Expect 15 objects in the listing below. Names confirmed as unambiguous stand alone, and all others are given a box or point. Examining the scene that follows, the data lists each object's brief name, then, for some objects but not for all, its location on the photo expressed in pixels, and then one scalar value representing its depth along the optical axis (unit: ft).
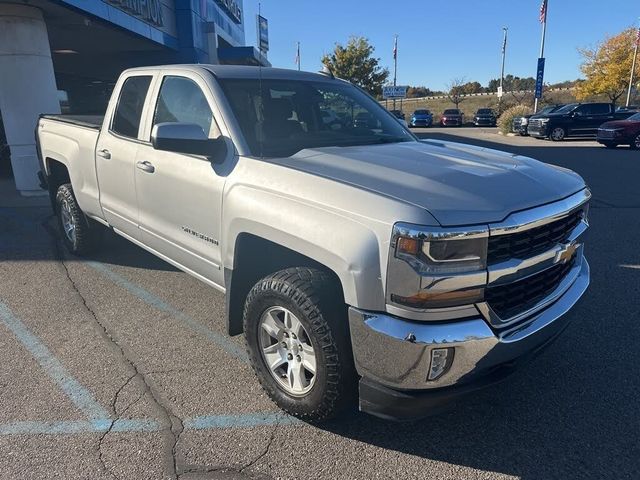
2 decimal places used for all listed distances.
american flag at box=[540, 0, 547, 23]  104.22
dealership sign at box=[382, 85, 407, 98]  146.10
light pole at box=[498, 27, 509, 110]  179.83
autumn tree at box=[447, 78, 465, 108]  203.00
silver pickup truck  7.18
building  29.66
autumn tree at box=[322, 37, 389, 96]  151.84
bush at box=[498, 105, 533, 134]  96.64
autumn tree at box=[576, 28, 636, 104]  144.05
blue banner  106.42
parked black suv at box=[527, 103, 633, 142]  77.66
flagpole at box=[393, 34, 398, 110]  188.50
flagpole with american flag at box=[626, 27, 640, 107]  132.26
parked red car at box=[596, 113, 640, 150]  62.49
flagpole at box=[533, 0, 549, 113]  104.17
